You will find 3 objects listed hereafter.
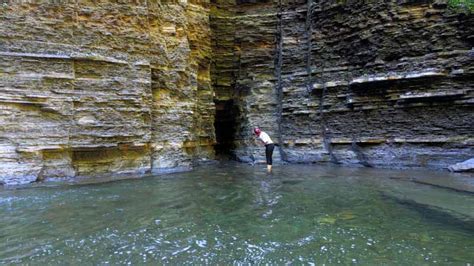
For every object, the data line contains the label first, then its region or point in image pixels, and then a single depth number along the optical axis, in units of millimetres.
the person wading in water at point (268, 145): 11011
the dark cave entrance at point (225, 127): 15844
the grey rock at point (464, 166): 9195
